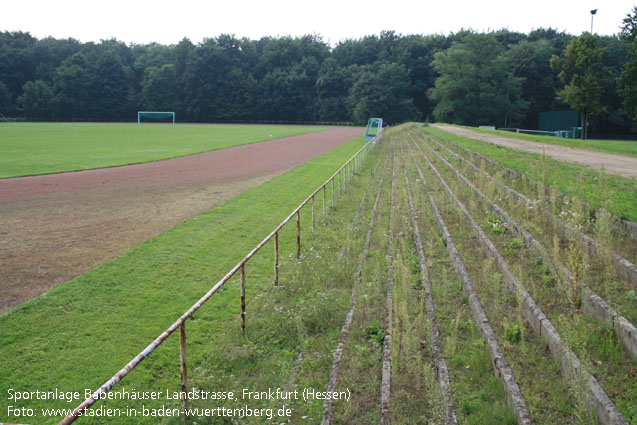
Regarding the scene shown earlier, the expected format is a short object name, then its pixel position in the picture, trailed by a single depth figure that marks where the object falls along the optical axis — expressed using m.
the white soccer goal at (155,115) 86.06
